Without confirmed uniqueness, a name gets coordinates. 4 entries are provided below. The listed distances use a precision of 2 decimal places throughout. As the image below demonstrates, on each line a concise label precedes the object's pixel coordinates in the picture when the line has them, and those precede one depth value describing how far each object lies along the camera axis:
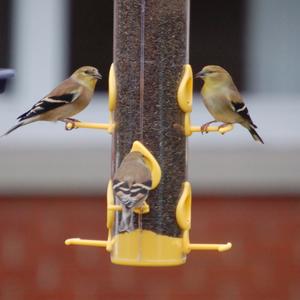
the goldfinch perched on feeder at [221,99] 14.18
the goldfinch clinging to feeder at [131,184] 12.45
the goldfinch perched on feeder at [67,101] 14.23
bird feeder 13.28
